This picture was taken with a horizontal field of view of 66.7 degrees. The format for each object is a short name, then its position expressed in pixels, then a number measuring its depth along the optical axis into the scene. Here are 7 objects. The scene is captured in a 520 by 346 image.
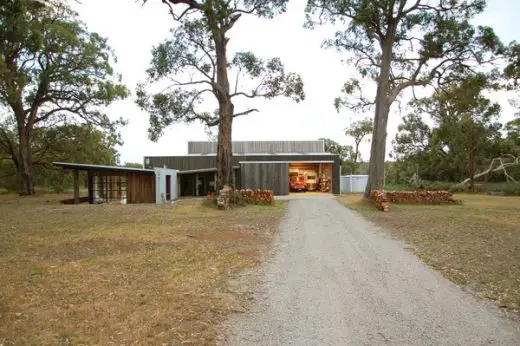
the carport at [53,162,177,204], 21.45
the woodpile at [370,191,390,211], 16.39
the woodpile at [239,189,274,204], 19.31
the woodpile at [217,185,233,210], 16.92
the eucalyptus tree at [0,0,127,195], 23.19
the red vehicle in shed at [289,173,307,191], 33.38
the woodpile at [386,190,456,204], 19.66
